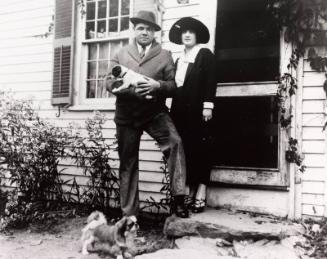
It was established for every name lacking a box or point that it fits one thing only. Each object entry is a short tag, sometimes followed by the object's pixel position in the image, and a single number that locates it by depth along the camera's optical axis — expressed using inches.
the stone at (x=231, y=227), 158.2
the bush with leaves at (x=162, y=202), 202.5
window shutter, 257.8
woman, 178.2
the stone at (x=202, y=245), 157.6
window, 248.7
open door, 187.3
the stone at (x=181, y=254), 148.3
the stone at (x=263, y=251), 150.9
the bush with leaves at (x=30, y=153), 232.5
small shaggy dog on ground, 152.6
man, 170.7
